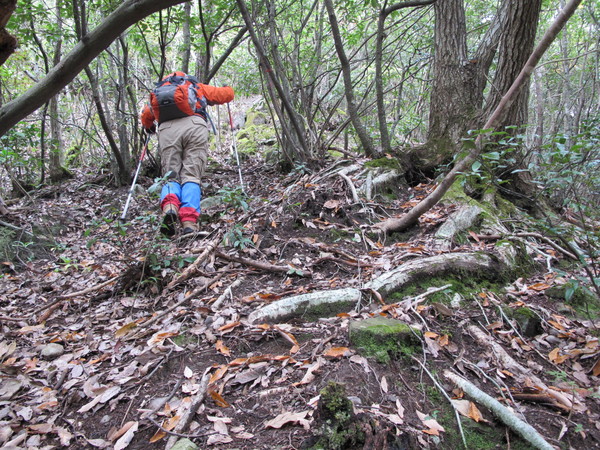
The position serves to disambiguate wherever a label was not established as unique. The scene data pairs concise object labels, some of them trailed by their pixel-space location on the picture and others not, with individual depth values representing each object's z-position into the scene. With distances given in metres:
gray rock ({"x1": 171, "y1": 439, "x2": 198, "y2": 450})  1.80
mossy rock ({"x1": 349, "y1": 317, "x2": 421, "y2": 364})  2.30
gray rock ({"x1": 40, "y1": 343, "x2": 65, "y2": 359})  2.99
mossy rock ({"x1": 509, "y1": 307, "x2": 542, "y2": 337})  2.68
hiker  5.77
